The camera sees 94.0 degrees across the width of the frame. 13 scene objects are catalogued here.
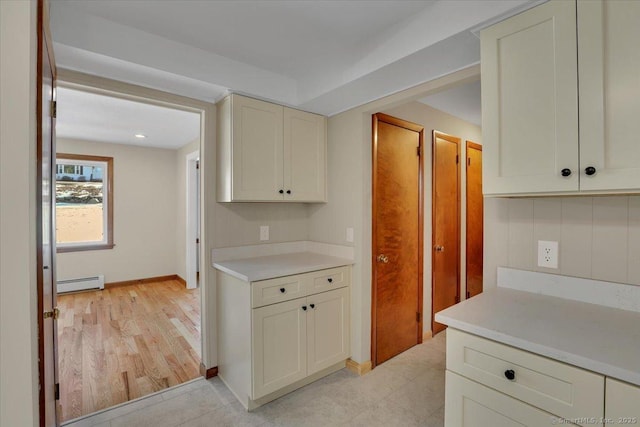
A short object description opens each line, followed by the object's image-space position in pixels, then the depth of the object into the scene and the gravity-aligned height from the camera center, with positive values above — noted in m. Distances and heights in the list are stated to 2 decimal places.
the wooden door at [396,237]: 2.51 -0.22
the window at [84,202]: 4.59 +0.20
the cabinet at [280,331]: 1.96 -0.85
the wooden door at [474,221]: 3.46 -0.10
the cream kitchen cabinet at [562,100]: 1.05 +0.45
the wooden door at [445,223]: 3.05 -0.11
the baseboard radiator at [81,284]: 4.48 -1.07
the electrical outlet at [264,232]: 2.66 -0.16
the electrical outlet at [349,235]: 2.49 -0.18
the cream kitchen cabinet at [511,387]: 0.94 -0.61
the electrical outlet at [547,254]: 1.43 -0.20
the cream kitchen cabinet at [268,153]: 2.21 +0.49
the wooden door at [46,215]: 0.94 +0.00
